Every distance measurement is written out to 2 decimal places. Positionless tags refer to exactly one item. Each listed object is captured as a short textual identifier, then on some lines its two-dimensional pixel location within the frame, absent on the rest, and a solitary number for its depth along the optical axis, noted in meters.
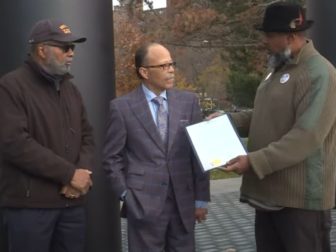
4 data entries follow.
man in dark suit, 3.93
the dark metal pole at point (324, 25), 6.88
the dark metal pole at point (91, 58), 4.64
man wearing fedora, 3.69
